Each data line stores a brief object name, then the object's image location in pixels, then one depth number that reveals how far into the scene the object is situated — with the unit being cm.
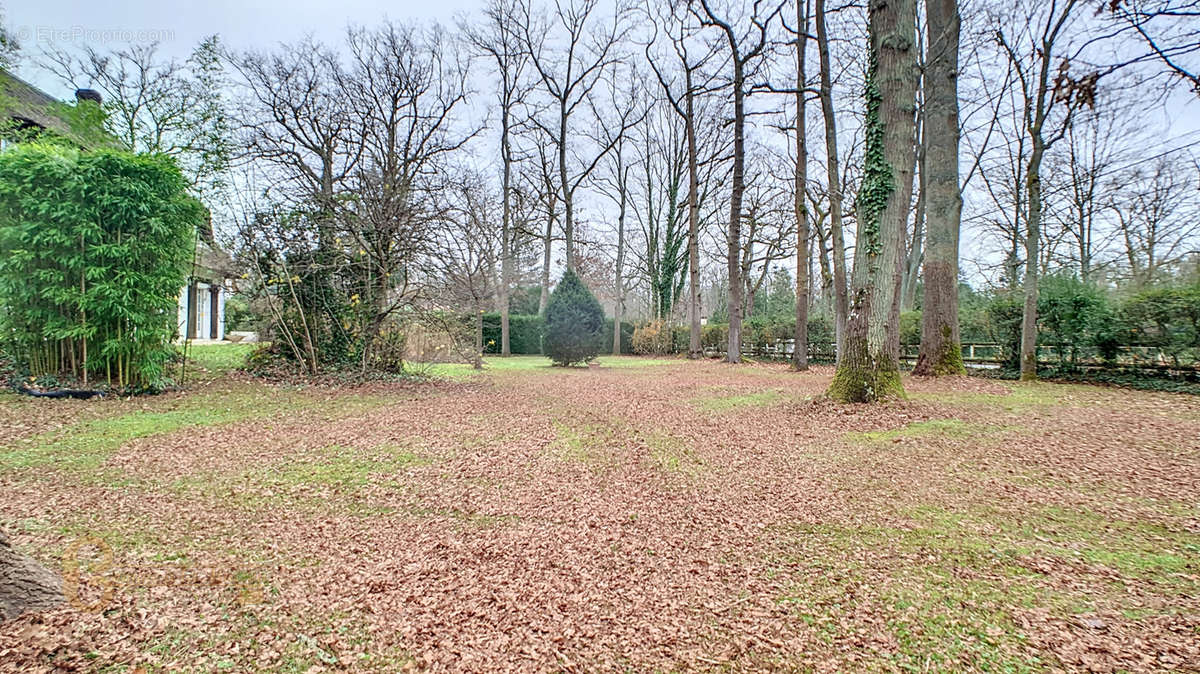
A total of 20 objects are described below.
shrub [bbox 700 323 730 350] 2030
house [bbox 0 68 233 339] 876
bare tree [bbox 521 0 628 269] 1920
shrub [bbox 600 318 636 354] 2481
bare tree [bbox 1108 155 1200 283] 1204
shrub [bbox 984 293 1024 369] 1043
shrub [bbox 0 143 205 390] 623
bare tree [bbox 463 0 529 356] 1922
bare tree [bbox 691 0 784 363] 1395
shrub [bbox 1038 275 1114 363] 920
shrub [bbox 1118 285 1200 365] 808
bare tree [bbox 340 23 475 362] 882
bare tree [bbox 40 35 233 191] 1436
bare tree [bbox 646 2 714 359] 1639
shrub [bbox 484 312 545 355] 2378
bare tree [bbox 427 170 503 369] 928
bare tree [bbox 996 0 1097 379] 935
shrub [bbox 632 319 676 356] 2236
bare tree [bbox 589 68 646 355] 2131
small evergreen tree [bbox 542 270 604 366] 1533
